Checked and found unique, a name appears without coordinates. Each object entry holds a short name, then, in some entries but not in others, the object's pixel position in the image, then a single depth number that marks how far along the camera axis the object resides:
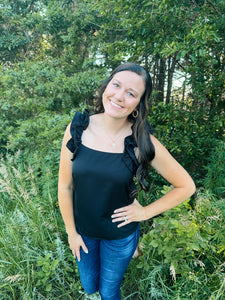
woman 1.41
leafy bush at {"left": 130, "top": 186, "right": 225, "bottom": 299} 1.81
